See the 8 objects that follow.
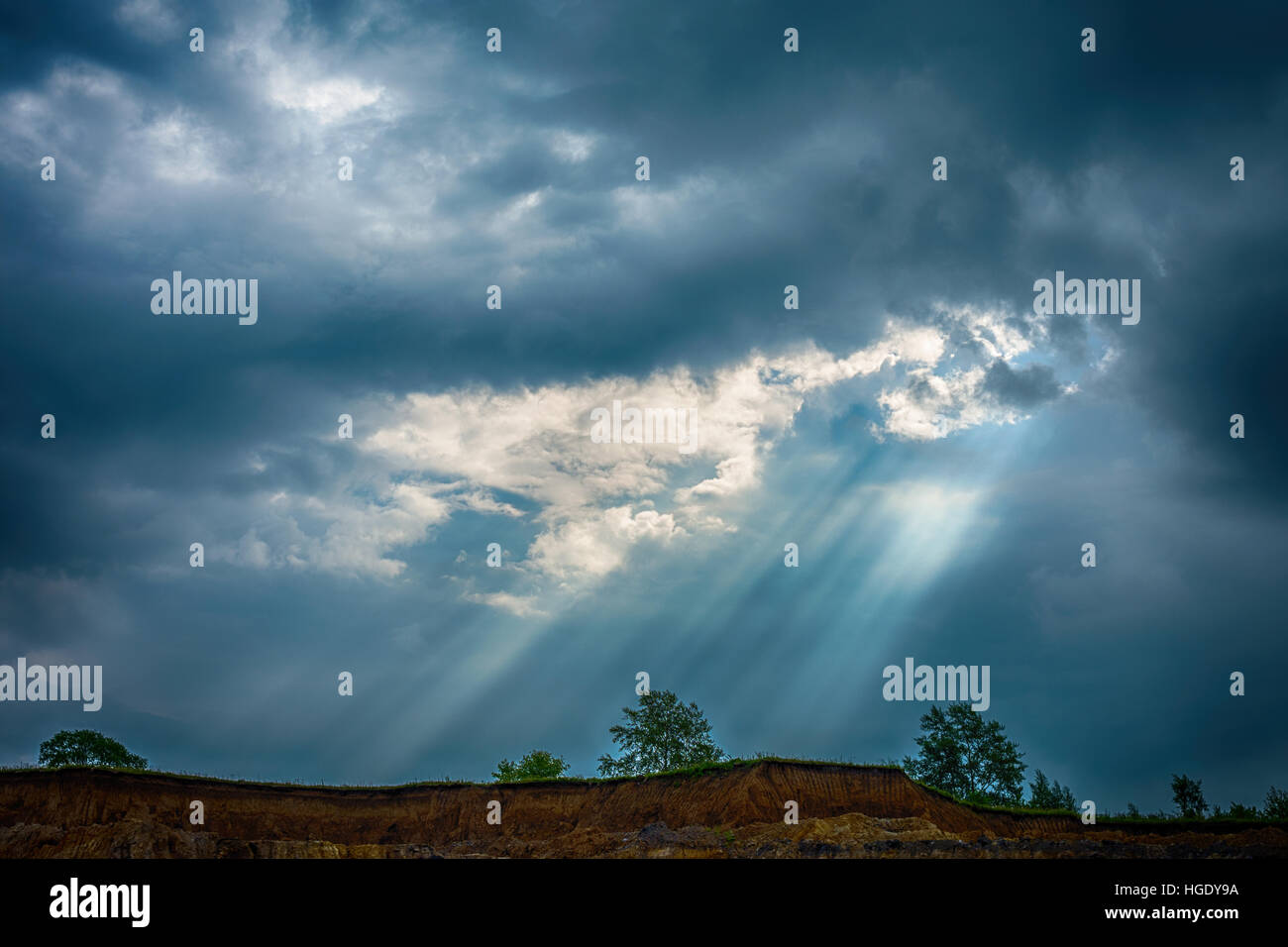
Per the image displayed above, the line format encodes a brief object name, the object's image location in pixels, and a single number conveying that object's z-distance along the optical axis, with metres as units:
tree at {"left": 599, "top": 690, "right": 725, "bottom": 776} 79.19
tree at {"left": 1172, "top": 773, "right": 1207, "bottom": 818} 83.71
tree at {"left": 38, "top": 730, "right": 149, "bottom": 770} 76.06
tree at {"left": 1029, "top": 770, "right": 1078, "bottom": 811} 94.25
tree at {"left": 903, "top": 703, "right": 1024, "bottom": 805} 79.06
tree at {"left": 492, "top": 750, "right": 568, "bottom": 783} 73.19
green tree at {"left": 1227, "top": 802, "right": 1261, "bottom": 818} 53.76
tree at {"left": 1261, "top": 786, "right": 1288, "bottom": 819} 57.38
